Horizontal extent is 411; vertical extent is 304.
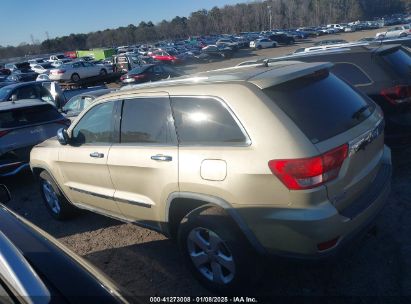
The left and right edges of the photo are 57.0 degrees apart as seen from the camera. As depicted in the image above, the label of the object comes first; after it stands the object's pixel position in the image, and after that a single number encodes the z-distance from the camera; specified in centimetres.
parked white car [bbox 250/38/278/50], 5412
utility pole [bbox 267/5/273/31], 11578
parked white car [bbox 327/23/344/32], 7306
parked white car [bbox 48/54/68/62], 5364
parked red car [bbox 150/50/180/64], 4075
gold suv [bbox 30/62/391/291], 255
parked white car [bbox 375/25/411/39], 3218
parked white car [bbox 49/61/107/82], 2872
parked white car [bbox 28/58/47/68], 4741
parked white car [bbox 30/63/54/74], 3895
